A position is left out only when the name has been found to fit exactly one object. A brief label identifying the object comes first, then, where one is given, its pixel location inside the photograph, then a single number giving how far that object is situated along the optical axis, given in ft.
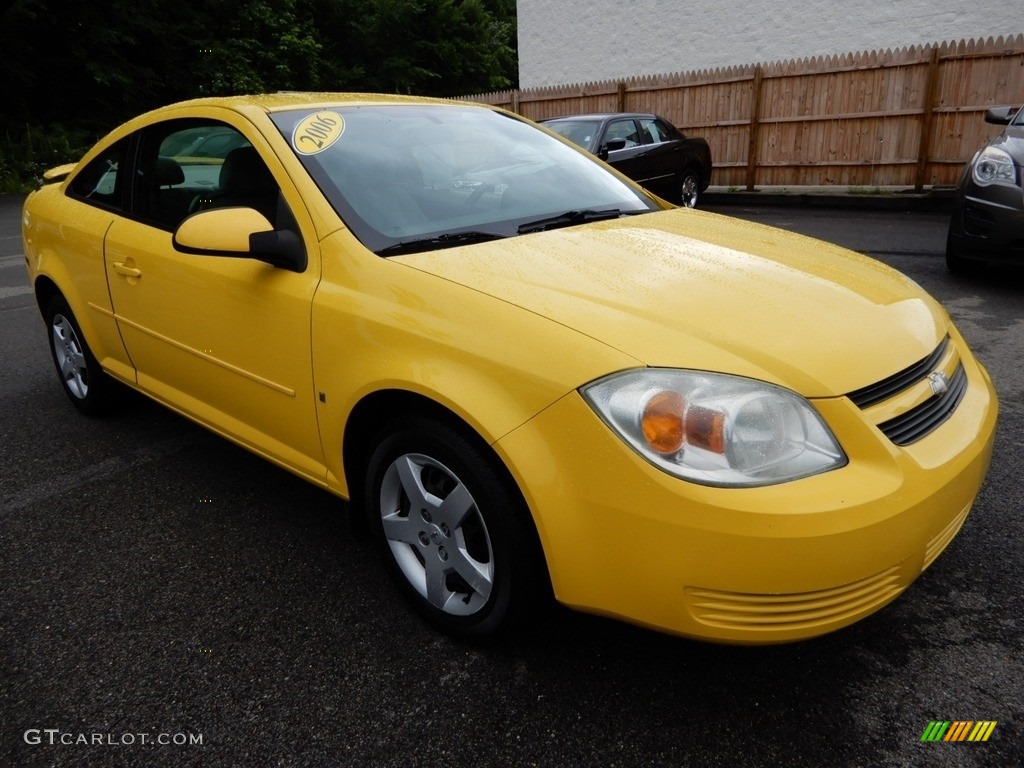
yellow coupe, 5.45
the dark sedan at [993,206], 17.78
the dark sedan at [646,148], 32.80
